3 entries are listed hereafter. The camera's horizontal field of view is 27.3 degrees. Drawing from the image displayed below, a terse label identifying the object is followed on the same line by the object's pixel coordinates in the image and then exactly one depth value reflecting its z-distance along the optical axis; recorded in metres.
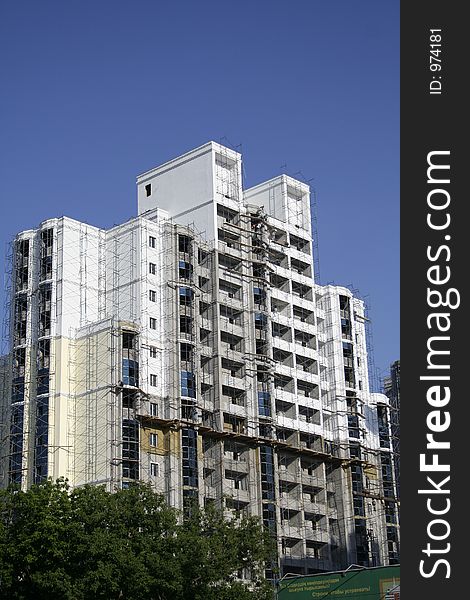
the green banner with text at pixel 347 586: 50.05
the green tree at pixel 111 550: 49.84
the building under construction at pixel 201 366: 77.19
